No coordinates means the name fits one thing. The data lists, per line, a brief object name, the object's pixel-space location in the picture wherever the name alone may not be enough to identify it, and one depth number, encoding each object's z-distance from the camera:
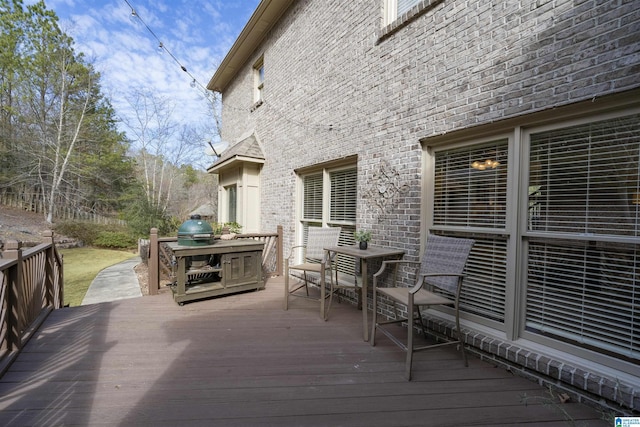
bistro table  2.94
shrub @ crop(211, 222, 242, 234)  6.88
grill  4.11
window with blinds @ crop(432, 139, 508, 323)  2.57
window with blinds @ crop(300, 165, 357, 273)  4.31
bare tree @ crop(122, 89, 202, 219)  18.28
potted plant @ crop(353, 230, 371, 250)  3.44
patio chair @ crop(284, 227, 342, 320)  3.87
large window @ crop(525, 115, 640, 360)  1.93
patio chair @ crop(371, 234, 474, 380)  2.28
